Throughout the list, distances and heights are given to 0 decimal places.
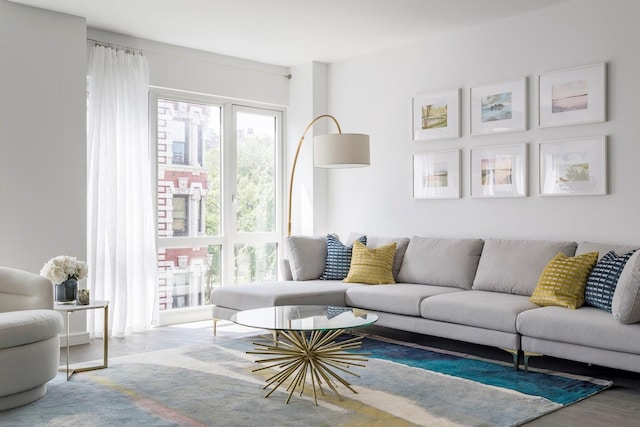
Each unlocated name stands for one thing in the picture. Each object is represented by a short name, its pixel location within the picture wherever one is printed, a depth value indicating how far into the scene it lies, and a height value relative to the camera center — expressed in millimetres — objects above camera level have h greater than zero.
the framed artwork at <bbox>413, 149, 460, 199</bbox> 5777 +360
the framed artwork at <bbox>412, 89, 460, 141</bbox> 5758 +909
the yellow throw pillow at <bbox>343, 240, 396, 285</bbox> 5594 -466
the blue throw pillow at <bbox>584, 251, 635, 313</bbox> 4023 -429
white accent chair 3461 -747
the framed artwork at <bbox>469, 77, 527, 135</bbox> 5266 +911
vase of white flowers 4227 -412
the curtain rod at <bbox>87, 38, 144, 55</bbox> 5680 +1527
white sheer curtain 5589 +173
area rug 3309 -1066
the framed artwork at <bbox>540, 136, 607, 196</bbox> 4781 +363
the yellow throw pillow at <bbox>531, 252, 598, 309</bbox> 4207 -459
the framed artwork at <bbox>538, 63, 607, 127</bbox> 4781 +915
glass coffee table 3662 -772
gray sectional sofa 3779 -631
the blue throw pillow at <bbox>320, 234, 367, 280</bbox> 5938 -456
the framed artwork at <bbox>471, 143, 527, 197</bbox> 5270 +364
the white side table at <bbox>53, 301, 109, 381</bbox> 4172 -636
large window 6293 +174
